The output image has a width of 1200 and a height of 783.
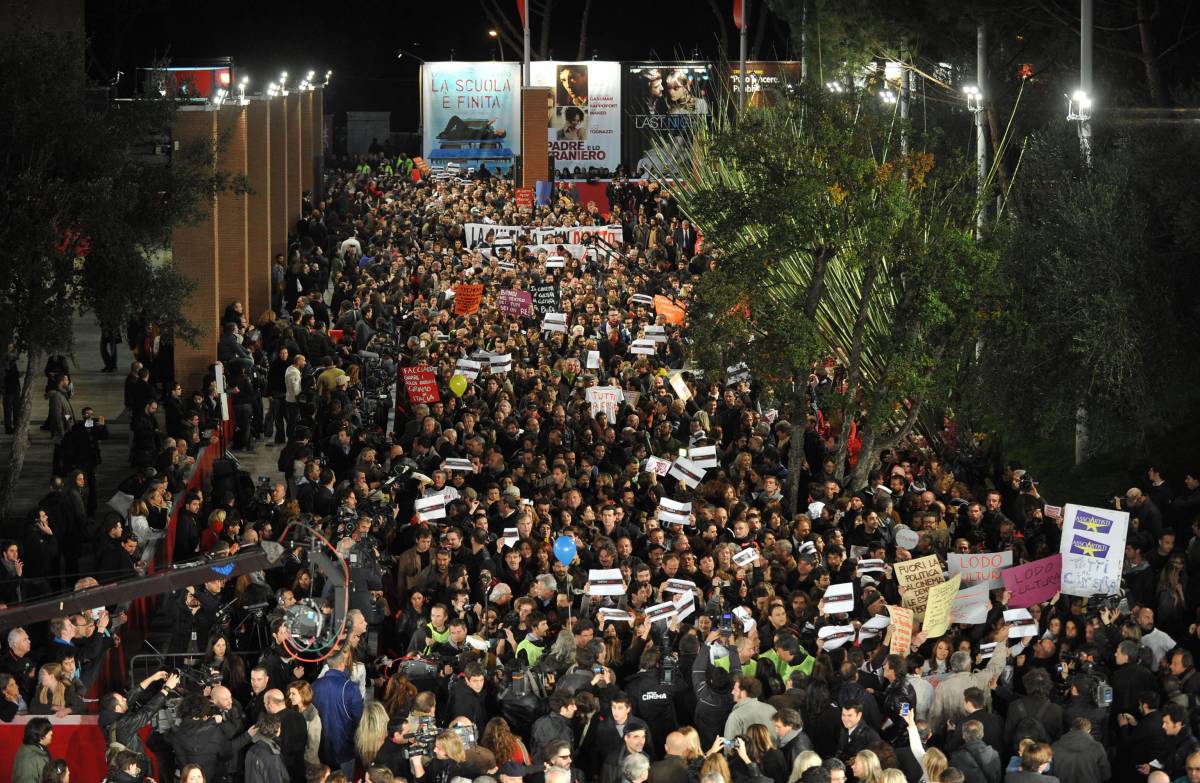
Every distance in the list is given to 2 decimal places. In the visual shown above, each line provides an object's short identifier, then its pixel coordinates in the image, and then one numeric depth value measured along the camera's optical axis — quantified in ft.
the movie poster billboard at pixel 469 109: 179.32
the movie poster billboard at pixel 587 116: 179.83
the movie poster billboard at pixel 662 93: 180.75
